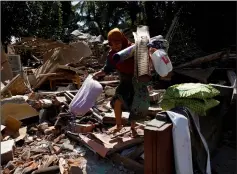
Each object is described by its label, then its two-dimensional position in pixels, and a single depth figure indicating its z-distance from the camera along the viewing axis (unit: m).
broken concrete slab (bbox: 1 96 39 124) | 5.21
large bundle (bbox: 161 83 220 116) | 3.06
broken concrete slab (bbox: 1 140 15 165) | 3.86
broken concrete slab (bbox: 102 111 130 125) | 4.58
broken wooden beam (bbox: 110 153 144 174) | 3.34
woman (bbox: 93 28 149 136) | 3.64
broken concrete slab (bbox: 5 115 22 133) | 4.96
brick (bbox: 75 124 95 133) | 4.46
